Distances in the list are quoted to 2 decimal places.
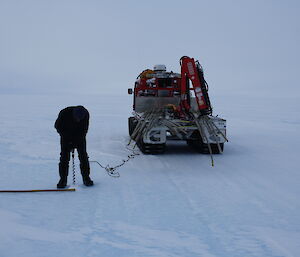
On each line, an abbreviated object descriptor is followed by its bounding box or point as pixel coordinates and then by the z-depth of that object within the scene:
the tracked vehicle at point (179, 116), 9.69
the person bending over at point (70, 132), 6.42
